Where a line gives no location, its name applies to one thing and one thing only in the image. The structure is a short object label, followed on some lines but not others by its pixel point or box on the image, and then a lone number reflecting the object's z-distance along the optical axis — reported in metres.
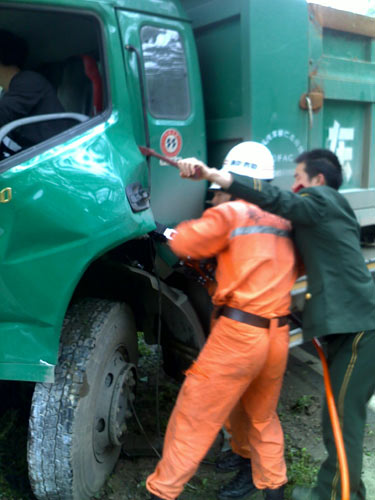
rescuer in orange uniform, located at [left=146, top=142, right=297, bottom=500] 2.39
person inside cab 2.50
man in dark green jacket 2.35
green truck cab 2.23
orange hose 2.26
